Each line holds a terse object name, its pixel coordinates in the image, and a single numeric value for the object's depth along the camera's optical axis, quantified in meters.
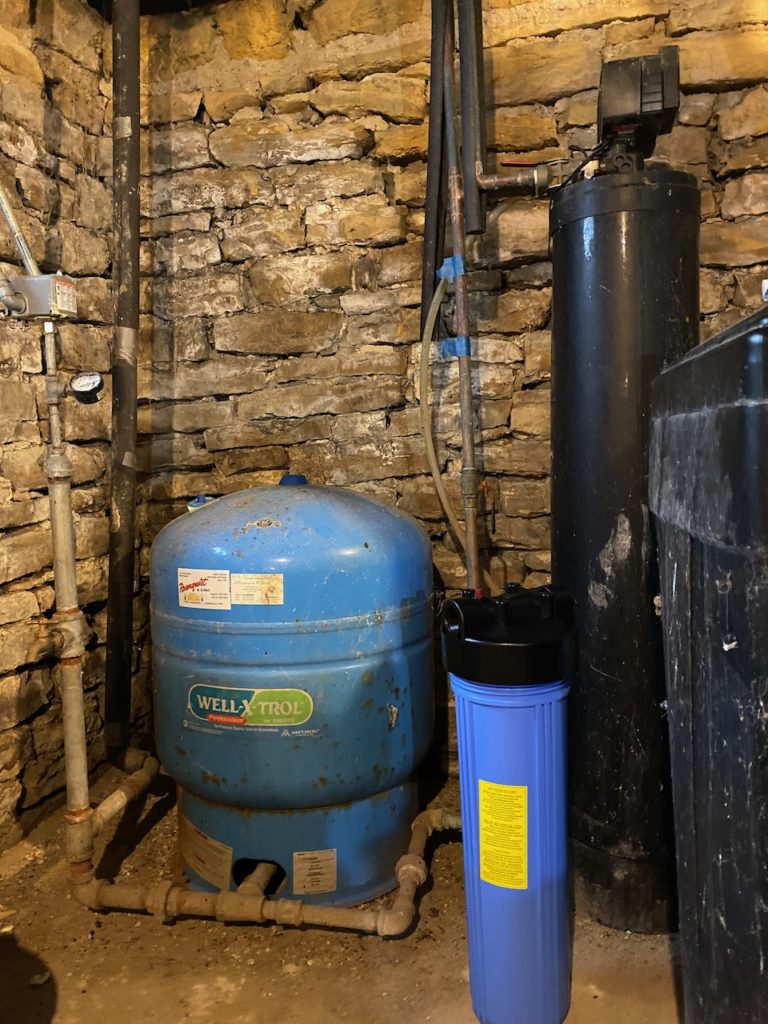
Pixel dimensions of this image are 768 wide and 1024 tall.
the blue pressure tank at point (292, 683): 1.60
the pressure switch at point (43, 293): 1.75
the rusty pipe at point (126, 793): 1.82
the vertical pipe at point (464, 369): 1.96
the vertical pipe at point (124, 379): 2.10
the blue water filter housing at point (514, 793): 1.26
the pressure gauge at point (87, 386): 1.76
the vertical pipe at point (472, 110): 1.88
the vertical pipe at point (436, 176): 1.95
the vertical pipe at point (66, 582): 1.79
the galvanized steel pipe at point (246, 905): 1.58
